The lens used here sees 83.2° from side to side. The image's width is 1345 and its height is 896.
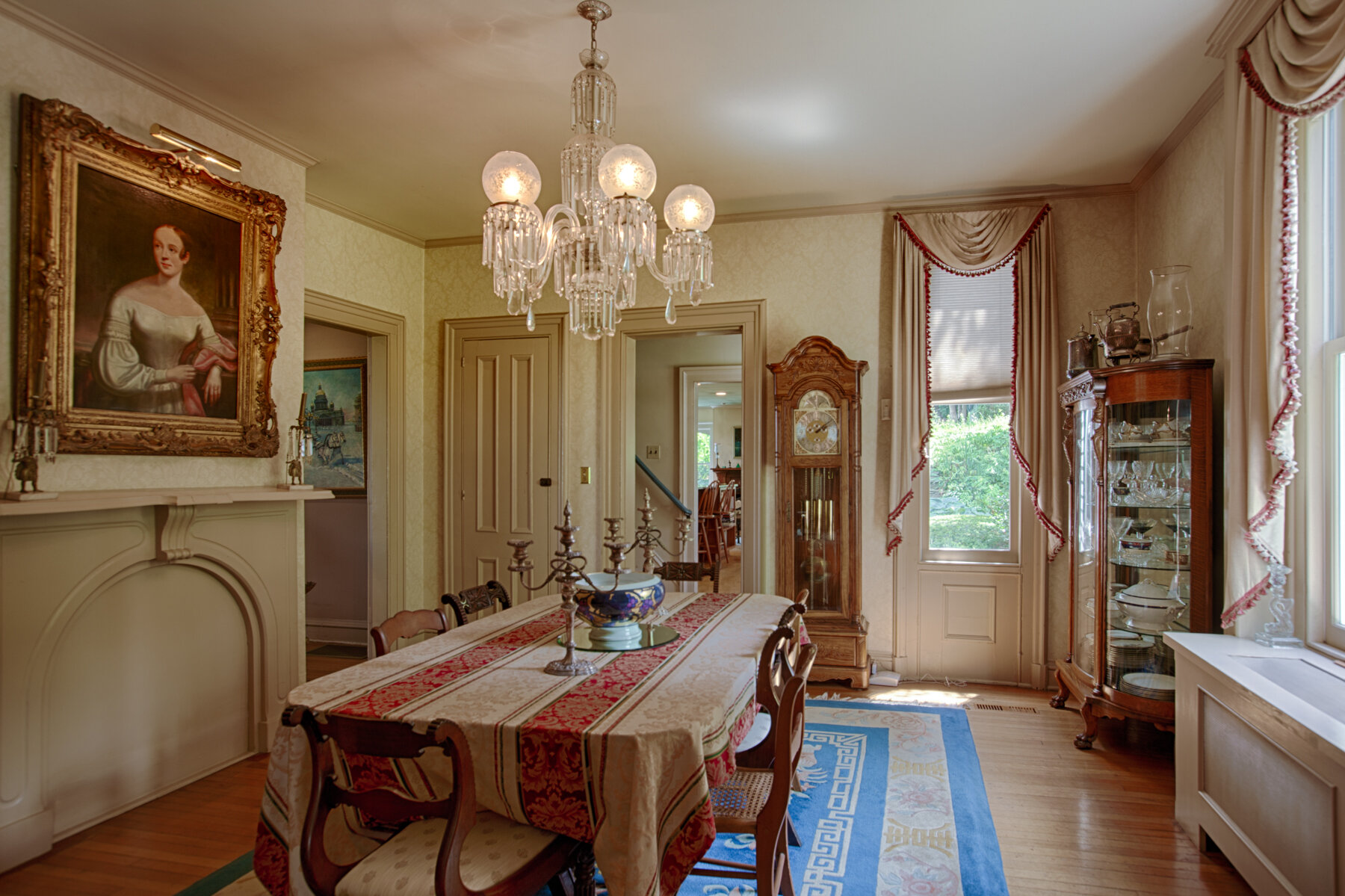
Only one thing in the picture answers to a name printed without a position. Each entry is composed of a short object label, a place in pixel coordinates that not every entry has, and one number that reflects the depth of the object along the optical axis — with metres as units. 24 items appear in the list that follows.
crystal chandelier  2.41
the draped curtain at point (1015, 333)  4.14
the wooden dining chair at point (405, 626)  2.18
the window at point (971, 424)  4.40
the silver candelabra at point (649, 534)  2.83
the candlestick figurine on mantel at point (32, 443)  2.56
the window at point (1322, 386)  2.41
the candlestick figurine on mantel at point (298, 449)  3.65
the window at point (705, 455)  14.19
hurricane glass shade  3.28
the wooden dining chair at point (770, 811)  1.75
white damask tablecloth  1.55
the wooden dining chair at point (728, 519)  9.95
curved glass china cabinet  3.04
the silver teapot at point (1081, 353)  3.68
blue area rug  2.30
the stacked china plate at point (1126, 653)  3.24
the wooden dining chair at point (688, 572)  3.40
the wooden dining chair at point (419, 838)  1.38
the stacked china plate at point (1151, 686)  3.12
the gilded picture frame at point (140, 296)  2.64
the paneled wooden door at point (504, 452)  5.06
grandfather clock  4.28
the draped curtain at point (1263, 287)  2.36
